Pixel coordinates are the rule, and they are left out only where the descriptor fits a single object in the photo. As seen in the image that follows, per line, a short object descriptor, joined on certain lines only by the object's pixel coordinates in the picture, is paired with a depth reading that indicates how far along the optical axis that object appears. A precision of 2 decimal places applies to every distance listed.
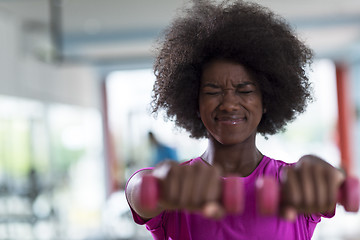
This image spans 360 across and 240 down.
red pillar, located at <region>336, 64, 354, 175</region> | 9.52
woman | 1.07
